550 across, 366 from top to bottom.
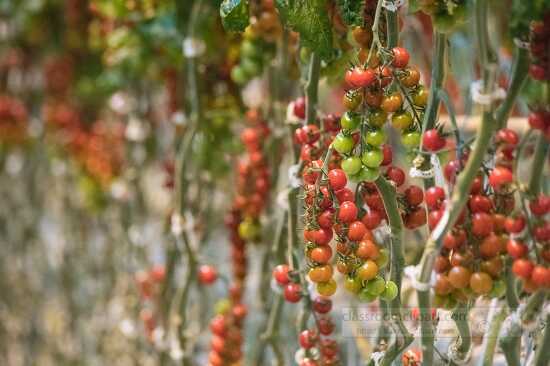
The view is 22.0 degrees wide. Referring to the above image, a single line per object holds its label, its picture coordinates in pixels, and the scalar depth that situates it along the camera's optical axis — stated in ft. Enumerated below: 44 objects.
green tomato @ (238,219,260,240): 8.29
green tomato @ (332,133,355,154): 6.17
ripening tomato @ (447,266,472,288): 6.20
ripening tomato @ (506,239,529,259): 6.16
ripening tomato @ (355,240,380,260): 6.18
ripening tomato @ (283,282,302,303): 6.89
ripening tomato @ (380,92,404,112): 6.19
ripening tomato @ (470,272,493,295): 6.18
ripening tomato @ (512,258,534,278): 6.15
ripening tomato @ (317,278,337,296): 6.41
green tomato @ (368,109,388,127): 6.20
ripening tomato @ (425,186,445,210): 6.31
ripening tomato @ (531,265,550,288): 6.12
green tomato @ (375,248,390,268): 6.33
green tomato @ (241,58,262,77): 7.82
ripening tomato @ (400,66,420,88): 6.27
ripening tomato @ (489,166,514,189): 6.16
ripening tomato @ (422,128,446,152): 6.25
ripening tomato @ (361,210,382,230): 6.44
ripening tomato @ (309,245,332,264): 6.29
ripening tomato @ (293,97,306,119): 7.12
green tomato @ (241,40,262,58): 7.77
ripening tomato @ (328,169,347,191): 6.21
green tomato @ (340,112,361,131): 6.20
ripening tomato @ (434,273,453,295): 6.33
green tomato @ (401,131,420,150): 6.33
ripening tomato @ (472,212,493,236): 6.19
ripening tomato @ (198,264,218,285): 8.50
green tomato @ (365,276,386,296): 6.21
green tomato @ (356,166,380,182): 6.17
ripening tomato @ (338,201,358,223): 6.19
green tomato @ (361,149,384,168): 6.13
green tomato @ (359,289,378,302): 6.23
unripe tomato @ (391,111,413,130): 6.26
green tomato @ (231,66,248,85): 7.90
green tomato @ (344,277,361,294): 6.22
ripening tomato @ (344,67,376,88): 6.10
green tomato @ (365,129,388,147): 6.16
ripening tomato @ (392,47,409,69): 6.17
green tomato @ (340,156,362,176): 6.15
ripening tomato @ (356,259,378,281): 6.18
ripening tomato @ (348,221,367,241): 6.19
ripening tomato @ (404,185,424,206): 6.52
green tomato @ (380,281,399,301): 6.30
